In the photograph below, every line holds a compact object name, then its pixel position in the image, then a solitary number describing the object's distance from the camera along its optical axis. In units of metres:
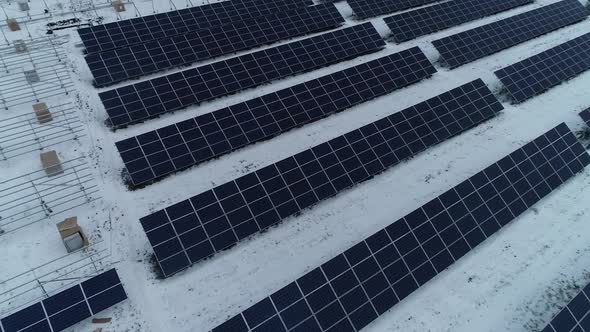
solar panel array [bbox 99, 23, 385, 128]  24.70
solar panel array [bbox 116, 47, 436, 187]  21.81
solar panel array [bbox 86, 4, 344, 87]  27.44
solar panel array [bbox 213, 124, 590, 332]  16.61
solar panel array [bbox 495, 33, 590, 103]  31.56
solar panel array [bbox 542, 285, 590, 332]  17.07
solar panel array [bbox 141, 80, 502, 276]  18.50
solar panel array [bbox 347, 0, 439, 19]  37.81
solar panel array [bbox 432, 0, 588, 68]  34.28
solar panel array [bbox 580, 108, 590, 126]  29.53
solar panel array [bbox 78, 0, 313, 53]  29.78
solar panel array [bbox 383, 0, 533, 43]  36.16
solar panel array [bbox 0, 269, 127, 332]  15.05
